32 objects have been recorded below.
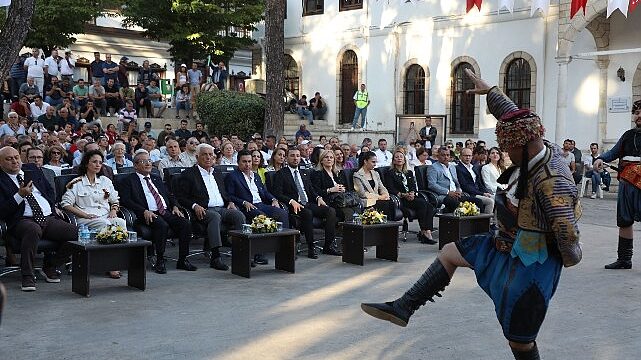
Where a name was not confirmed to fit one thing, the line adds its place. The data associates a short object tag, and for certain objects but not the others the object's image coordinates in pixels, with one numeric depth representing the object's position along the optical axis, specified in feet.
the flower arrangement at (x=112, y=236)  24.45
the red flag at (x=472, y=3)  71.36
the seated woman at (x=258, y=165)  35.24
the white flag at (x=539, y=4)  67.15
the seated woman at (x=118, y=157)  37.14
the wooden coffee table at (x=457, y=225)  34.30
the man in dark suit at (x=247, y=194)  31.48
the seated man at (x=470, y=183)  38.65
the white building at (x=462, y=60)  71.87
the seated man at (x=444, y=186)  37.86
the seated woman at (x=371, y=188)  35.12
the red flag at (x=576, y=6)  66.78
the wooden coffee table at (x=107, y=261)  23.76
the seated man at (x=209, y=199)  29.30
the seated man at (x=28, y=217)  24.61
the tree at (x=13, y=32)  31.22
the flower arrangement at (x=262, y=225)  27.96
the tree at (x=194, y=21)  87.92
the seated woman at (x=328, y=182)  33.63
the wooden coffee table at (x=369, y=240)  30.18
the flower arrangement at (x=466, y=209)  34.47
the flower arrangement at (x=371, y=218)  30.71
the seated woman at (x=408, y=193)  36.22
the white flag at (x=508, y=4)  69.87
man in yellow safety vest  86.94
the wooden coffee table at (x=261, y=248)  27.37
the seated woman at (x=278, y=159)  35.65
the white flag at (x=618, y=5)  61.26
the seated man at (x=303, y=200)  32.27
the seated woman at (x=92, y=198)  27.17
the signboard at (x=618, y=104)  70.64
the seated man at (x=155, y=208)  28.35
